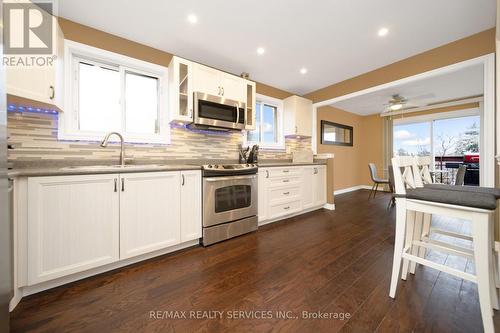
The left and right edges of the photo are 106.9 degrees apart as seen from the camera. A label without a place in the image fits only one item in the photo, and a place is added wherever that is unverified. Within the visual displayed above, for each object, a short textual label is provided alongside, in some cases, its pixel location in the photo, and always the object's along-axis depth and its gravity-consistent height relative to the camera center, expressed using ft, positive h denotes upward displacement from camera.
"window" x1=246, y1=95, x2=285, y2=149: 11.70 +2.77
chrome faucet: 6.39 +0.47
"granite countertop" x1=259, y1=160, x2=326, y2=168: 8.76 +0.12
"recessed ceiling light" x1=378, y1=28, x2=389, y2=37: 6.87 +5.11
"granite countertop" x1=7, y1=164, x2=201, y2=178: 3.90 -0.14
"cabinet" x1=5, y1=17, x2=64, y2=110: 4.32 +2.18
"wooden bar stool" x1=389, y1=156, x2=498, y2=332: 3.14 -1.07
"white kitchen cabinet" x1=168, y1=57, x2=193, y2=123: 7.45 +3.14
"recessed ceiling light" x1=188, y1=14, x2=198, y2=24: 6.22 +5.03
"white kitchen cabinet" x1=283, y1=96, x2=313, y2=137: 11.93 +3.32
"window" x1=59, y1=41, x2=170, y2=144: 6.35 +2.64
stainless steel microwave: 7.81 +2.46
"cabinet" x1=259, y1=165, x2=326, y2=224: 8.86 -1.28
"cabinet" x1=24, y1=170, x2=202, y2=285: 4.20 -1.44
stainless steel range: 6.86 -1.41
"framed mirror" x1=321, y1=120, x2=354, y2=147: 16.15 +3.06
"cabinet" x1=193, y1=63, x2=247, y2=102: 7.89 +3.78
